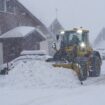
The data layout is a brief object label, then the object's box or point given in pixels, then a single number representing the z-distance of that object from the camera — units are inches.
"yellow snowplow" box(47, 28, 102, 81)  799.3
